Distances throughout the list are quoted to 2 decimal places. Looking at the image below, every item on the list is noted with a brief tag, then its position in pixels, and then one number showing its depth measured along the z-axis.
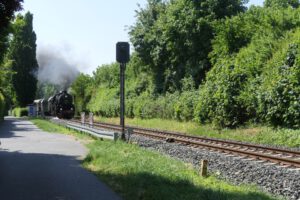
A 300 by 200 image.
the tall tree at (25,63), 74.00
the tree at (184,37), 34.62
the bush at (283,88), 19.88
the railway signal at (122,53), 20.27
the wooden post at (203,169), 11.31
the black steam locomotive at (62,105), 53.63
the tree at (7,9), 9.87
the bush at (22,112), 78.39
